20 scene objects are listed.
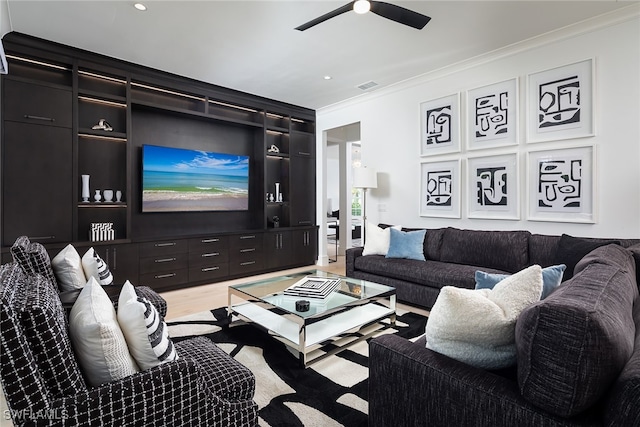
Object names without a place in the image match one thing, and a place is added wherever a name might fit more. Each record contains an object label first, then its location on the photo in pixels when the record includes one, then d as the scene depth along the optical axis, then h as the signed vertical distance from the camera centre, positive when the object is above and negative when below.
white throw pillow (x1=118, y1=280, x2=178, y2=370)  1.18 -0.44
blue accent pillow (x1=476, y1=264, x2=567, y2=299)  1.60 -0.34
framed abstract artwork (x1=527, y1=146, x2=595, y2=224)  3.29 +0.27
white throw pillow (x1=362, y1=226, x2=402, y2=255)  4.23 -0.38
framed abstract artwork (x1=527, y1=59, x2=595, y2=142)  3.28 +1.11
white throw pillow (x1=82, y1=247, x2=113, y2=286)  2.47 -0.42
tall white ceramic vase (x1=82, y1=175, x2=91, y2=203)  3.91 +0.27
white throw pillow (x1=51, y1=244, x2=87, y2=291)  2.25 -0.41
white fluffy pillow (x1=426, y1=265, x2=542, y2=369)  1.18 -0.39
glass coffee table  2.39 -0.89
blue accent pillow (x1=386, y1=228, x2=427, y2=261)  3.99 -0.41
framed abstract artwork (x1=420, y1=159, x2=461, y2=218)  4.30 +0.29
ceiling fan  2.46 +1.49
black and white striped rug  1.83 -1.09
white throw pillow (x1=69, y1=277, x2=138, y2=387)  1.07 -0.44
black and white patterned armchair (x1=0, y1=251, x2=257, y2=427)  0.90 -0.54
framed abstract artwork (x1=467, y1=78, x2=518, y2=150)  3.80 +1.13
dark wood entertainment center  3.48 +0.64
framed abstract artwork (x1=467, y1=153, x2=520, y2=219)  3.81 +0.29
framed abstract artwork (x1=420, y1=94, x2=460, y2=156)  4.29 +1.12
